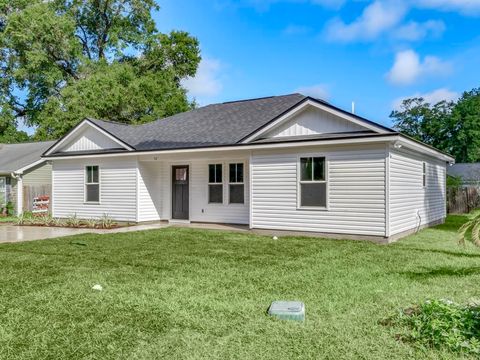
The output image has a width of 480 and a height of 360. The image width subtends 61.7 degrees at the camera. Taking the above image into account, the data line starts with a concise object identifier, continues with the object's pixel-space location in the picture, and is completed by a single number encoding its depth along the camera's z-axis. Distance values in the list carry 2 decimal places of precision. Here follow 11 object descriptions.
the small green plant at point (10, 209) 21.22
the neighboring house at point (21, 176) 20.83
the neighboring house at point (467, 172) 32.47
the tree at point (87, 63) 27.88
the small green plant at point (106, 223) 14.10
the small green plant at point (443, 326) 3.65
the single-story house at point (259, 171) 10.52
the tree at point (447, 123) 46.72
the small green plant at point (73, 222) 14.58
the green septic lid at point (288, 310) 4.40
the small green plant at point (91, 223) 14.22
